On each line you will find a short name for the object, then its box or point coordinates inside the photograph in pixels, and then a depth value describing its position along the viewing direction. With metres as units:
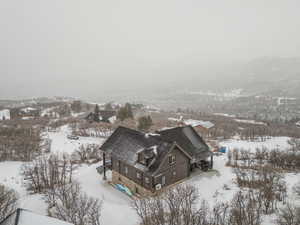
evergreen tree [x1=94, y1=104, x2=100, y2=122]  88.13
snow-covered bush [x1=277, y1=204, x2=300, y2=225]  14.47
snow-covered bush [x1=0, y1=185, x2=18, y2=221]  18.24
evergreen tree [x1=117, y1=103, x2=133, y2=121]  87.25
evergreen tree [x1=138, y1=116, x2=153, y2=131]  66.88
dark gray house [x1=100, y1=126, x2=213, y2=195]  26.88
